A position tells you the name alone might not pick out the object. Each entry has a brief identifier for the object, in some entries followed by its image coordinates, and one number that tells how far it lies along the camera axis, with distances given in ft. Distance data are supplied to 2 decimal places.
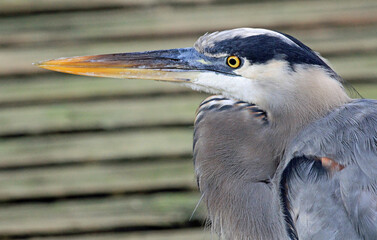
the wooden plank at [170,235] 22.09
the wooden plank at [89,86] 21.47
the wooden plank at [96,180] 21.74
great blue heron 10.39
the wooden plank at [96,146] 21.57
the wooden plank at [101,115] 21.56
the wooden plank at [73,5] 21.35
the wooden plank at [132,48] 21.38
